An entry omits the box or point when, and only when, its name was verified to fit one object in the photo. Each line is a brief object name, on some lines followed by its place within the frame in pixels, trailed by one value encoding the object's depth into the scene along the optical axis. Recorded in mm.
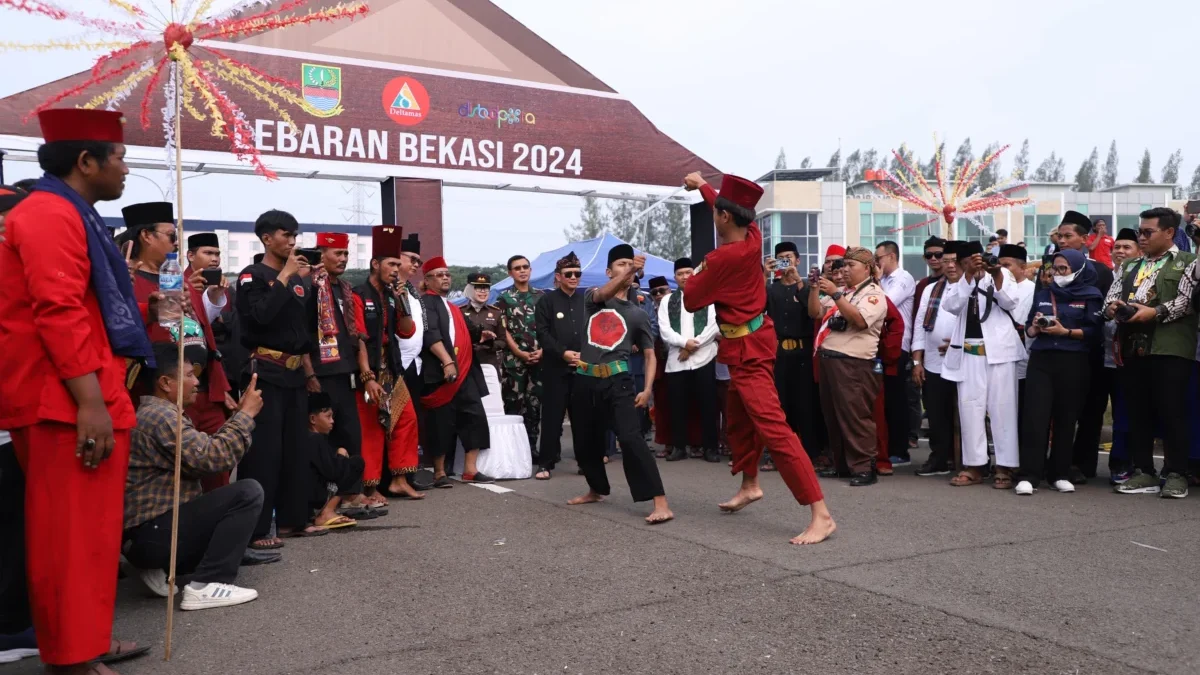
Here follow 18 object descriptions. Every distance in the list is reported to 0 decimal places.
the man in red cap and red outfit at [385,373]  7477
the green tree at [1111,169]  95500
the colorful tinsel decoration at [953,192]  11961
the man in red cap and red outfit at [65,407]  3484
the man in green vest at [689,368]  10422
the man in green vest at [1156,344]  7395
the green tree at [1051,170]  97438
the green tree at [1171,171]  91750
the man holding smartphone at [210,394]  5906
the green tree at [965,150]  80375
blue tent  17641
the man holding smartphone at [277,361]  6000
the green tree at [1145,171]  92938
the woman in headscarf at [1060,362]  7824
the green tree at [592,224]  44256
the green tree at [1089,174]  95688
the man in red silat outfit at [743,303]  6320
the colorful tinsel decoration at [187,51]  4457
